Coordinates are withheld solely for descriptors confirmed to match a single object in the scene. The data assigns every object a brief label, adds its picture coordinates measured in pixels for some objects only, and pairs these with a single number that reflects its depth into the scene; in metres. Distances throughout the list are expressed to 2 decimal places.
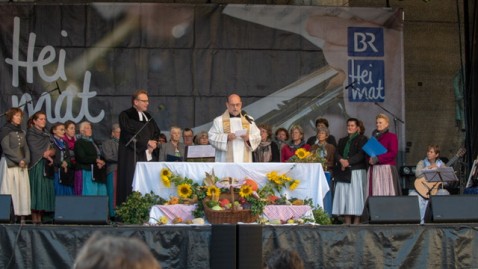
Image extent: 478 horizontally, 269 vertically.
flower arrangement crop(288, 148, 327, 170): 9.81
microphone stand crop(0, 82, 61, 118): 13.55
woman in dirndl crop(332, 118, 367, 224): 11.86
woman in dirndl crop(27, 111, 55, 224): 11.79
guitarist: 12.04
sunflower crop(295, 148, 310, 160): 9.81
